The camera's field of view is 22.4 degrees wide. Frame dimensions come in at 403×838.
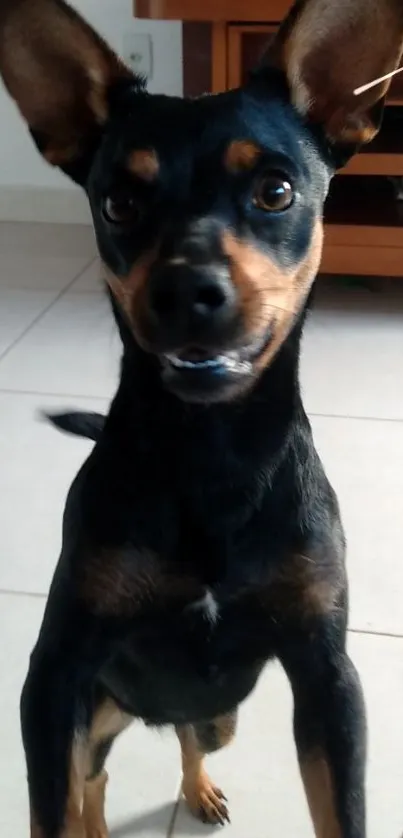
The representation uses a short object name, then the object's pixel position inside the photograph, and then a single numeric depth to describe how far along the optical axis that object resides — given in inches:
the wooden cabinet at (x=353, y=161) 89.8
